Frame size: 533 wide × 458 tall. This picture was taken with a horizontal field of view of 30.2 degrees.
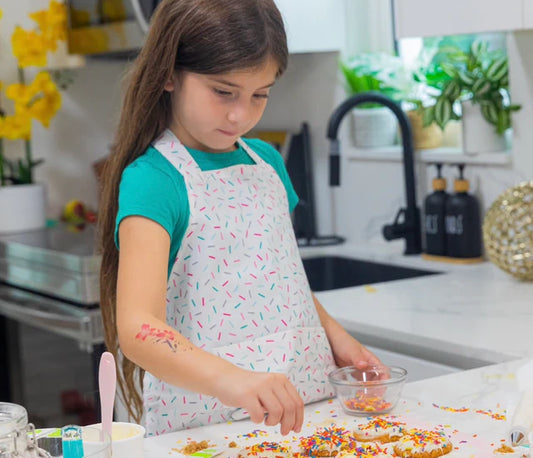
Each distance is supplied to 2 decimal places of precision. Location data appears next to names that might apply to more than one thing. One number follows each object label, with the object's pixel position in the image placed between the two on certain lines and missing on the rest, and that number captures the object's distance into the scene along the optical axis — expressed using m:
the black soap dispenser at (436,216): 2.50
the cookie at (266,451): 1.17
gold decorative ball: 2.06
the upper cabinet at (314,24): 2.68
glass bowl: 1.33
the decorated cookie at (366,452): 1.14
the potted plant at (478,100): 2.40
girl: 1.37
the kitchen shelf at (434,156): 2.41
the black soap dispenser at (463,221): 2.44
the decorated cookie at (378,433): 1.20
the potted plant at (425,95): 2.55
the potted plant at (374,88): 2.73
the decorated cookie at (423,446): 1.13
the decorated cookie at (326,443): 1.16
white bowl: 1.07
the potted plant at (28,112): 3.03
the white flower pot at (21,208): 3.08
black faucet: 2.51
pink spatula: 1.06
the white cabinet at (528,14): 1.86
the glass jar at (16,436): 0.92
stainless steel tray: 2.55
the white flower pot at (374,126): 2.78
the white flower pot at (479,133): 2.43
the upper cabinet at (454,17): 1.90
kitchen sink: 2.58
